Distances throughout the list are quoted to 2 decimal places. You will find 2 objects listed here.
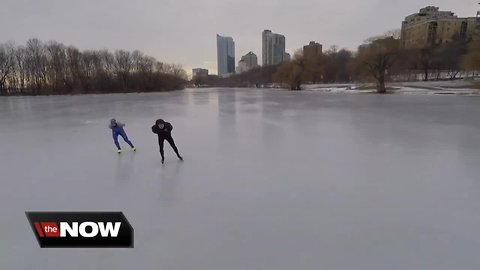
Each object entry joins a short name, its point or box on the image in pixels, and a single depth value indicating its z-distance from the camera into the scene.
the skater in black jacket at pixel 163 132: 4.89
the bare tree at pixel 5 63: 50.03
